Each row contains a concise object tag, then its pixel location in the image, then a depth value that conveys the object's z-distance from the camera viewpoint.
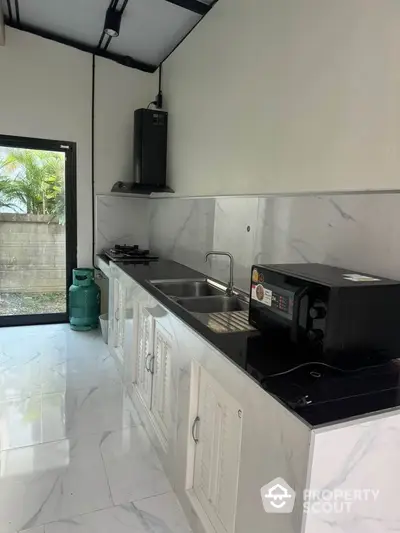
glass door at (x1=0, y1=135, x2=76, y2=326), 3.65
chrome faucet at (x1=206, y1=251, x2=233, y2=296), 2.09
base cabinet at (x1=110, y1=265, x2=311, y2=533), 0.89
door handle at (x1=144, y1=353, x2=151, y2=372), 2.09
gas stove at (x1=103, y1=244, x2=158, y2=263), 3.24
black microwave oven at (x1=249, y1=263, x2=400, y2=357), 1.04
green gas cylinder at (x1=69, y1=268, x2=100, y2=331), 3.75
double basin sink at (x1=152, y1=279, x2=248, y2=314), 2.04
